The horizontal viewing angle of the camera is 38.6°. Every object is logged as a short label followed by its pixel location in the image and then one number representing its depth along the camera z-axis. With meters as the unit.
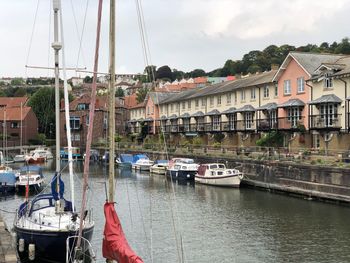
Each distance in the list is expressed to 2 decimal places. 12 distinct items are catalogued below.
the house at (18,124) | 108.56
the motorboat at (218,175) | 47.69
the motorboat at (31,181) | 45.62
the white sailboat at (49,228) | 18.70
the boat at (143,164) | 68.62
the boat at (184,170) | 54.84
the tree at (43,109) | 116.94
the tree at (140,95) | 135.62
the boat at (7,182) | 43.72
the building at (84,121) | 102.75
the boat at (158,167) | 62.92
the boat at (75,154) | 94.06
